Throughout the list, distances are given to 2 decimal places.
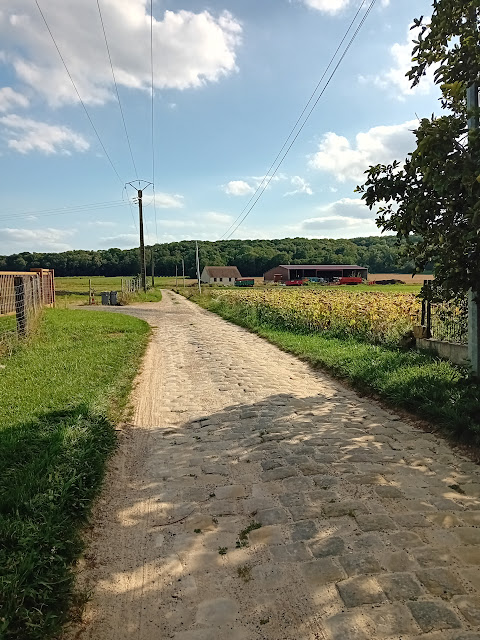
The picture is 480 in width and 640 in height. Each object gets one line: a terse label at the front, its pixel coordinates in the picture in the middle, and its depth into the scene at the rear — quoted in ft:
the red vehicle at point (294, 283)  240.53
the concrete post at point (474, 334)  21.48
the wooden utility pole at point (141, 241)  136.98
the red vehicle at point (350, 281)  249.92
